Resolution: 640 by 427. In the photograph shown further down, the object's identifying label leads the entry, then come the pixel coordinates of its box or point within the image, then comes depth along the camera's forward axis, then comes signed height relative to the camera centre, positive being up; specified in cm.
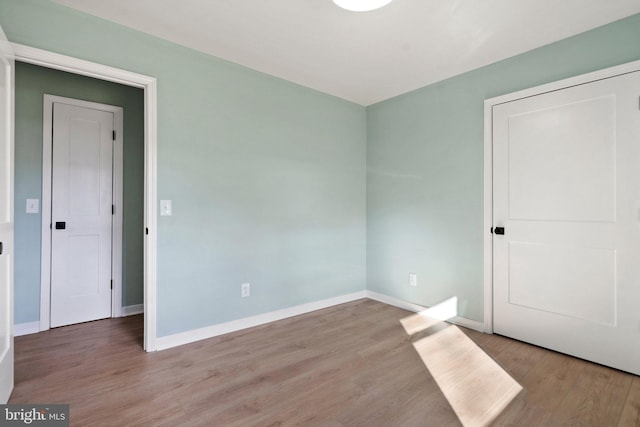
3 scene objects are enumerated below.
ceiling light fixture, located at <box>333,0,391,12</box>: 182 +132
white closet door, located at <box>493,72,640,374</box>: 209 -3
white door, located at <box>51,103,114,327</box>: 292 +1
